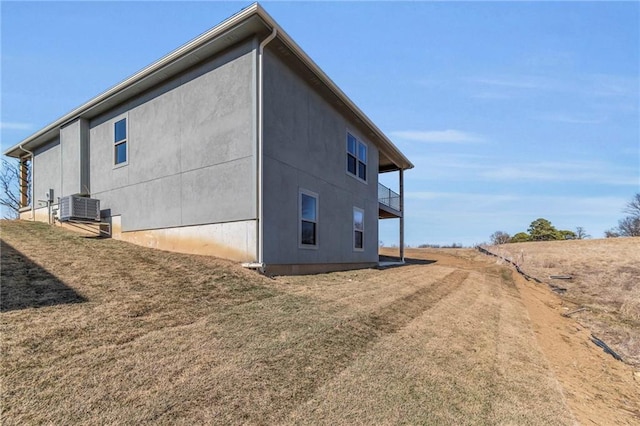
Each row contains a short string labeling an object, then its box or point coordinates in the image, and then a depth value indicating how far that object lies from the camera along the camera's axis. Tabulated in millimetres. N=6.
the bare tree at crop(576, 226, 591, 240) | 48244
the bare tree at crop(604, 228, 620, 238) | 46219
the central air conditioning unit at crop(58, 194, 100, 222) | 10891
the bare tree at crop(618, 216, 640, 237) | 45078
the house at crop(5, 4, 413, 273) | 8383
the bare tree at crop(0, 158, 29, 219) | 28459
